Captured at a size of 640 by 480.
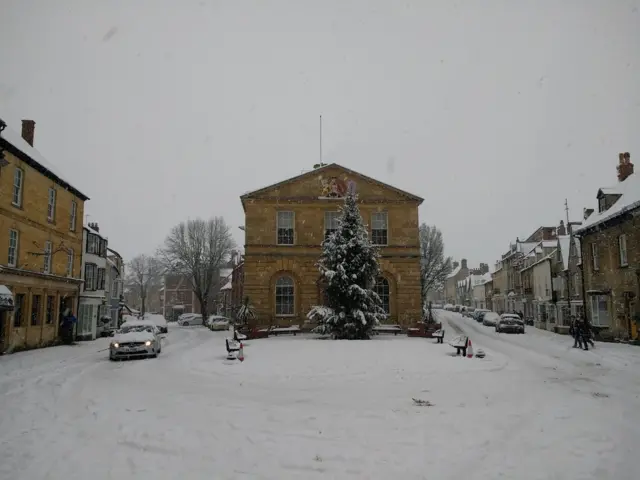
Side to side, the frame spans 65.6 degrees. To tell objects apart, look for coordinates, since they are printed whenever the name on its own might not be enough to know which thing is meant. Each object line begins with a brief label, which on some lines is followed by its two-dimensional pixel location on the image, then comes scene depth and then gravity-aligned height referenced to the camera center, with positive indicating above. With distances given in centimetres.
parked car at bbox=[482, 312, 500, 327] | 4759 -138
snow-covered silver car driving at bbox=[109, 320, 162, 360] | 1984 -158
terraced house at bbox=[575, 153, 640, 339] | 2684 +281
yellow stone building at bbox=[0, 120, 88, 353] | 2256 +315
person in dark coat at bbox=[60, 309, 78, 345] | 2897 -122
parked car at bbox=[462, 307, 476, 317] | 7054 -109
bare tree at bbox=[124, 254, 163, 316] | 9933 +730
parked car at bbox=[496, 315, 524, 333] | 3741 -153
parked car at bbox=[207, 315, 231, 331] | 4756 -167
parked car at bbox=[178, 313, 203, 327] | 6119 -177
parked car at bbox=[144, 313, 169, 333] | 4383 -158
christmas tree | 2806 +145
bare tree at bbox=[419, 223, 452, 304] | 5284 +490
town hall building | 3572 +482
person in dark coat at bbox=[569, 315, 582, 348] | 2422 -145
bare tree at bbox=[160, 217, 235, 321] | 6059 +678
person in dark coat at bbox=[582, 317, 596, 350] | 2407 -140
